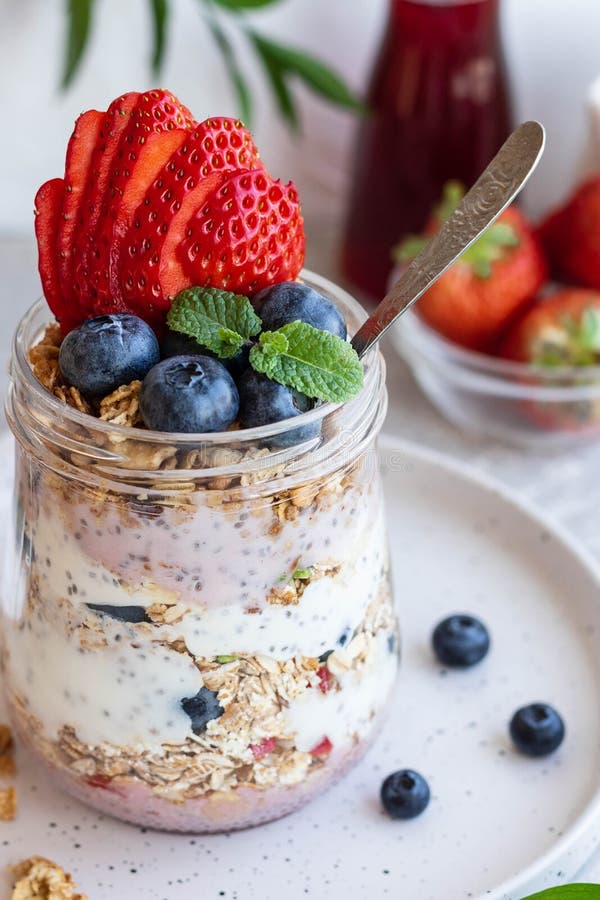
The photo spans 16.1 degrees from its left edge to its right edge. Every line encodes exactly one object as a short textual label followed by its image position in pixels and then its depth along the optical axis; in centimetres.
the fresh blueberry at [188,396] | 40
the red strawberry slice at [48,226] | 43
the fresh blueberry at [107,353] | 41
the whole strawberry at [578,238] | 68
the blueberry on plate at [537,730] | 48
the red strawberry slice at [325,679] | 44
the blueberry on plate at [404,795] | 46
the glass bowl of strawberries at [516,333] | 63
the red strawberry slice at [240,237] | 42
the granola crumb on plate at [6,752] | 47
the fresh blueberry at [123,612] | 42
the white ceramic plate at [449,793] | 45
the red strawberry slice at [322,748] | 45
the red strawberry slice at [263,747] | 44
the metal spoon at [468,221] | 43
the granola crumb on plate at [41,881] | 44
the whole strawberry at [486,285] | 66
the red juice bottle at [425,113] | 69
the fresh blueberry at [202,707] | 43
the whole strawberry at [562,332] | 64
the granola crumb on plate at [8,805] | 46
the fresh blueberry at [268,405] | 41
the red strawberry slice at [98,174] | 42
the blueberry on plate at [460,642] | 50
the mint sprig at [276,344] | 41
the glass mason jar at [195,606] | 41
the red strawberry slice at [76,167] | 42
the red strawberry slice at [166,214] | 42
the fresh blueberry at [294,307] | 42
